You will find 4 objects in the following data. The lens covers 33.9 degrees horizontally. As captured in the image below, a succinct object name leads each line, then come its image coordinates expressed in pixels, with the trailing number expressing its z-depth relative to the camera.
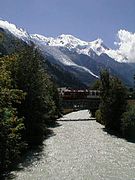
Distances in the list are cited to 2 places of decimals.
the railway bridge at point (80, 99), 64.06
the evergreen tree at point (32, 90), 31.21
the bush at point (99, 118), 50.42
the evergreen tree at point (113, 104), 42.84
